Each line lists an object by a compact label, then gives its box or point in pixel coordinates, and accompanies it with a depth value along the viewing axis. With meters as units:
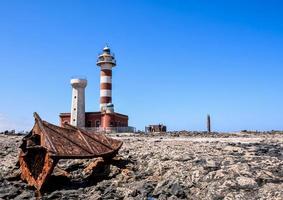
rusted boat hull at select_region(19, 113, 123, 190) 10.70
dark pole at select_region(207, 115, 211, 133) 38.23
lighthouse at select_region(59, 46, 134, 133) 41.81
